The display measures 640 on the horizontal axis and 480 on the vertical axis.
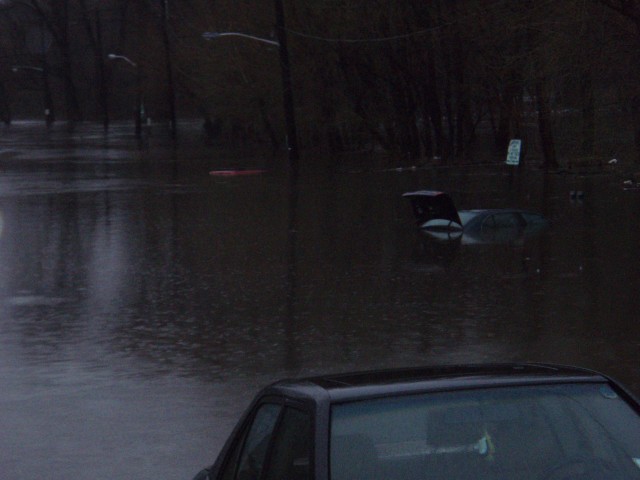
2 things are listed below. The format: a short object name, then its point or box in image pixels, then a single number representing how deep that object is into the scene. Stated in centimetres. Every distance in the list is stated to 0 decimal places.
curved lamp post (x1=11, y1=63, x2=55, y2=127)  10545
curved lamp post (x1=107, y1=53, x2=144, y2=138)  8293
